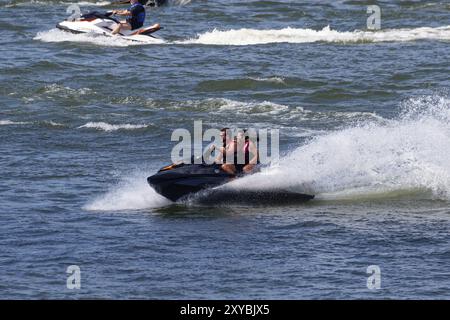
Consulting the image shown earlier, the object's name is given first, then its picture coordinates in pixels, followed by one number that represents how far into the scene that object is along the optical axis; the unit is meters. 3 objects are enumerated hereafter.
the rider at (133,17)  39.44
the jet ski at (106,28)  41.22
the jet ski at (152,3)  50.09
